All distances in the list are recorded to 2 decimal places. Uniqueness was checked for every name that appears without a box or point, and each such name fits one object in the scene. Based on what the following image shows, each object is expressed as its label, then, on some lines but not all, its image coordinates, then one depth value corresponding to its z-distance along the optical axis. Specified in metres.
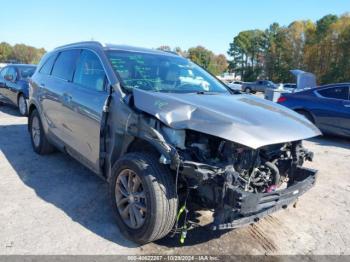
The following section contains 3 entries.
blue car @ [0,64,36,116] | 10.08
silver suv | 2.90
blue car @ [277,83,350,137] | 8.20
